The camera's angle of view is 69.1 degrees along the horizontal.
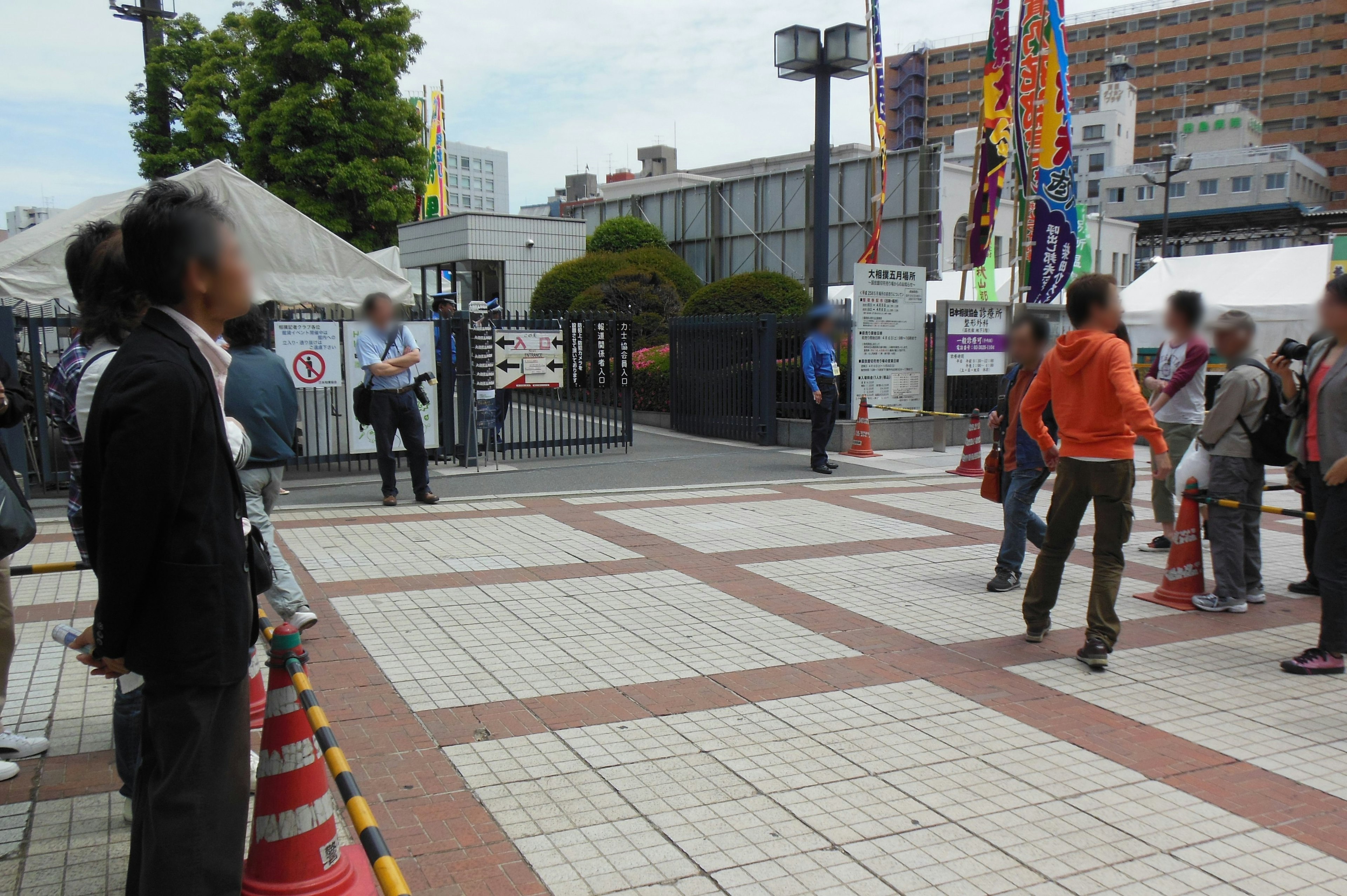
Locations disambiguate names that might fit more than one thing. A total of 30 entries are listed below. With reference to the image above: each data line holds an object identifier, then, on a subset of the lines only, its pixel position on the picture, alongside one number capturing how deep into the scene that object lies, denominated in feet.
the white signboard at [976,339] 50.75
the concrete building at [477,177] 414.82
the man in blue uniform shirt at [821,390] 40.34
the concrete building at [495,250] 79.46
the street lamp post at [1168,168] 88.33
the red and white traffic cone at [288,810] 8.86
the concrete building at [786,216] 84.17
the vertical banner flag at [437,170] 101.60
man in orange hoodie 16.48
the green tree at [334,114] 75.41
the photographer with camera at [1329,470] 16.08
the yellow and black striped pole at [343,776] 6.79
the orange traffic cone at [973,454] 40.65
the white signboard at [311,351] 35.81
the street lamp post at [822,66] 44.55
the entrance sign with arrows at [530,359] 40.96
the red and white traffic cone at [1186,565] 20.88
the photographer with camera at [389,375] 29.50
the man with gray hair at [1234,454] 19.92
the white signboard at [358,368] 37.37
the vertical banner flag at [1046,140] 49.26
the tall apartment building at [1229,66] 273.33
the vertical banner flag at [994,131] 51.96
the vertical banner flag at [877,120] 55.57
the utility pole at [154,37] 54.80
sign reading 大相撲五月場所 48.21
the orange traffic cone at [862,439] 46.06
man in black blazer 7.01
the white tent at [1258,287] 56.03
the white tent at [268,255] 33.42
